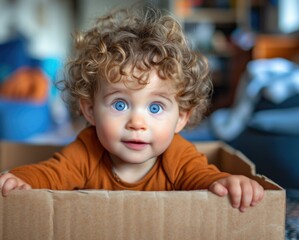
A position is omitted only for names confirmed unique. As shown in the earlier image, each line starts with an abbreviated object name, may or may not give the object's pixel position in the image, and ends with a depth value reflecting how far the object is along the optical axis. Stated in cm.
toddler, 79
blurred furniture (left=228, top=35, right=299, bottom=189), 122
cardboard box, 59
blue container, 303
